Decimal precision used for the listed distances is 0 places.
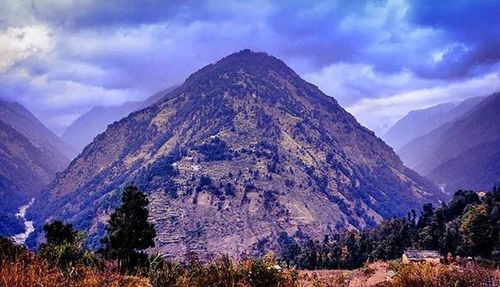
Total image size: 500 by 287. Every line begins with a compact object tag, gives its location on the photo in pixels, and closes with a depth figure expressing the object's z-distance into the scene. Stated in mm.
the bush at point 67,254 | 18188
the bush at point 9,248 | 15769
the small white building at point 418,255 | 65750
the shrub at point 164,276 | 13448
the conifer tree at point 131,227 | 56750
